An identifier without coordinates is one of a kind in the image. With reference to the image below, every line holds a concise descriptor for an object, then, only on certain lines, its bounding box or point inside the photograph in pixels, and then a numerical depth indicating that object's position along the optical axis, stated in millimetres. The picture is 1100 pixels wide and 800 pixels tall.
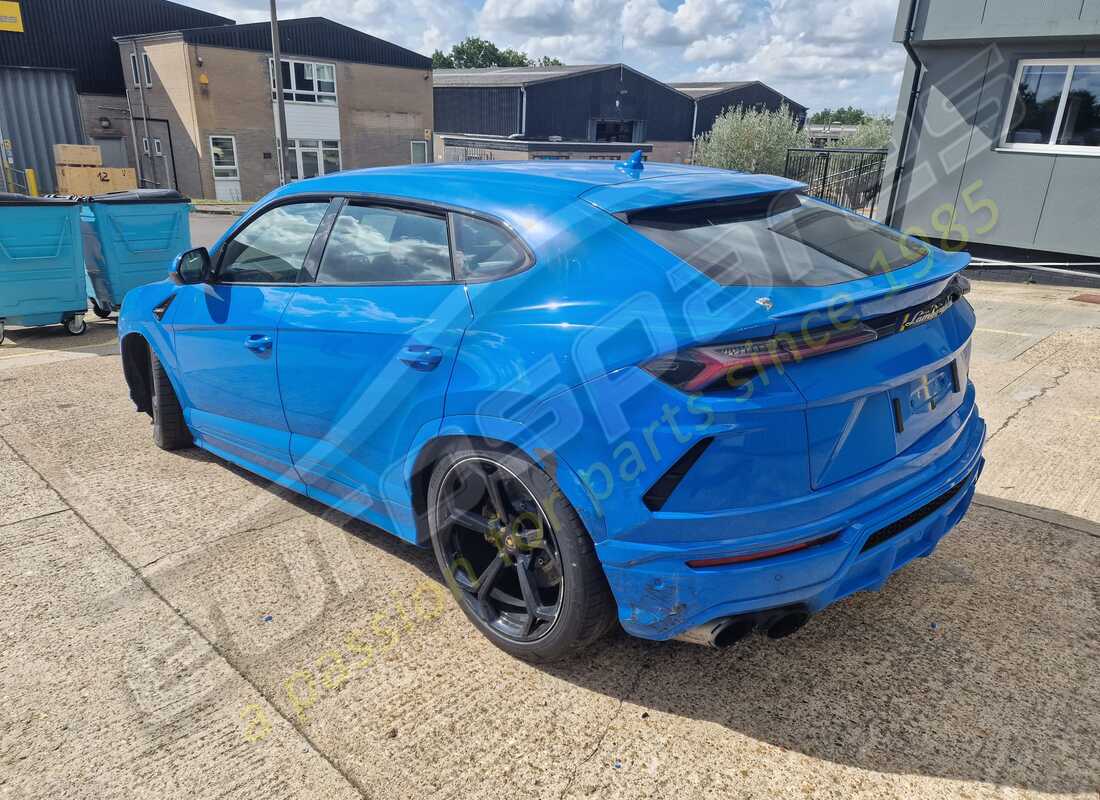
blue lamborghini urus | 2115
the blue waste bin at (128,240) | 8273
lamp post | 19234
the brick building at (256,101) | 28734
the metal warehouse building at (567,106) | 44281
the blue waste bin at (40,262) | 7398
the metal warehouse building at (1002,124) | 9758
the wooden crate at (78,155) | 25391
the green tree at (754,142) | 31125
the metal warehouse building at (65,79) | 29219
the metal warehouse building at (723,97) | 53312
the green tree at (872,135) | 28609
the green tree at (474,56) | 92750
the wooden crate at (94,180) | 25219
